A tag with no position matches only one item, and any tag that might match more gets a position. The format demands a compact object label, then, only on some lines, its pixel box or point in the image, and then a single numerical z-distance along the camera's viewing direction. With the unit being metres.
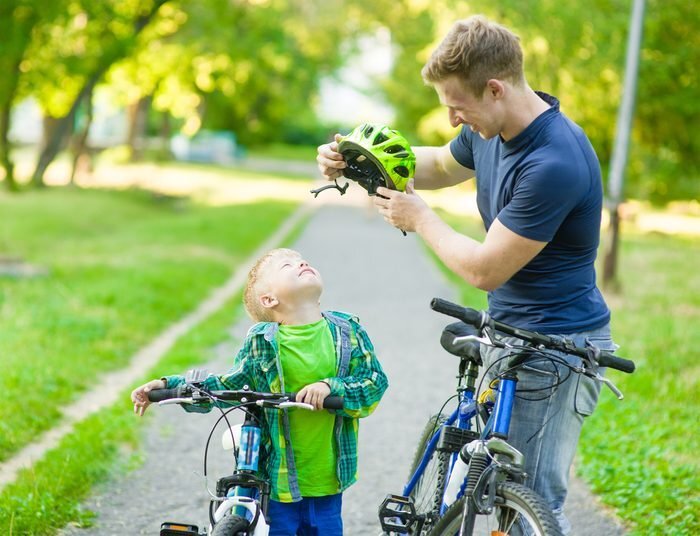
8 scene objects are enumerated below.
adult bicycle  3.27
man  3.27
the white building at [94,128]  64.94
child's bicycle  3.51
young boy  3.73
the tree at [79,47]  15.80
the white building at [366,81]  43.53
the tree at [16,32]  13.68
